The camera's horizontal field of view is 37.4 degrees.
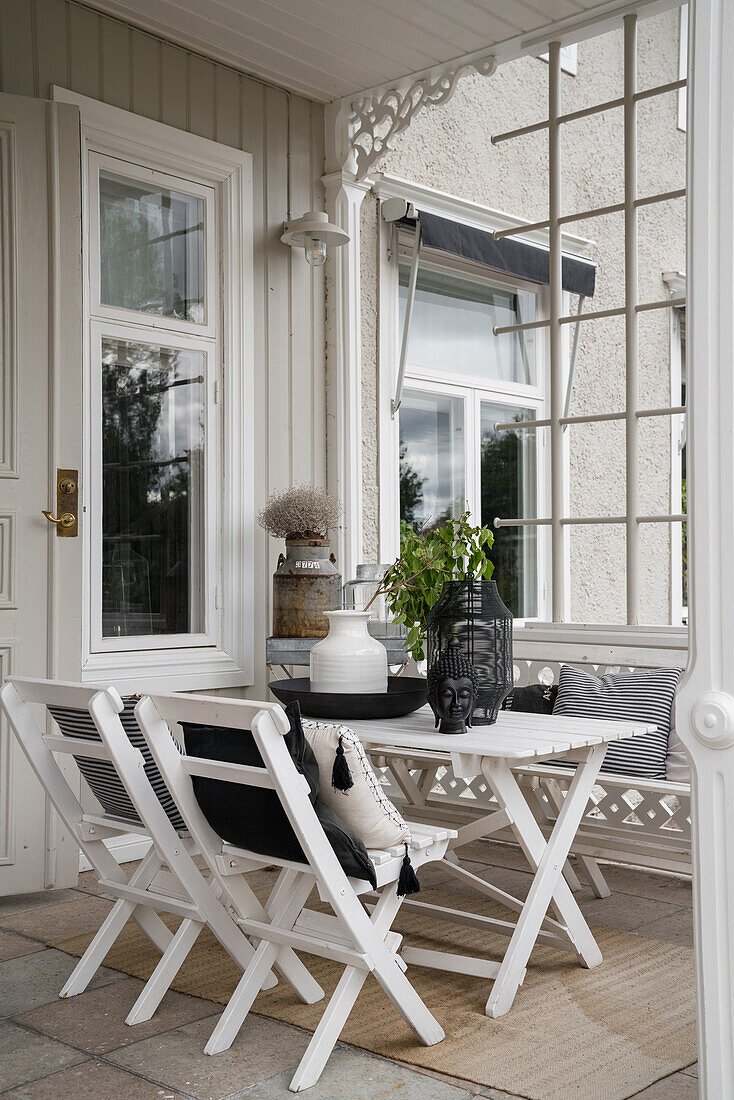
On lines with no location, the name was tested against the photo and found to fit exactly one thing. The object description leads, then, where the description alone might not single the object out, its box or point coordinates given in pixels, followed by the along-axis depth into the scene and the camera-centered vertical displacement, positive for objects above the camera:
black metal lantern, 3.12 -0.24
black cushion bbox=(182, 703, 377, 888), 2.44 -0.59
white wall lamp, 4.70 +1.39
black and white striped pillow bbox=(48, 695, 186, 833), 2.76 -0.59
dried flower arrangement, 4.55 +0.15
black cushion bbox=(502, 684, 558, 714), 4.04 -0.56
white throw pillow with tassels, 2.46 -0.54
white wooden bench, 3.56 -0.90
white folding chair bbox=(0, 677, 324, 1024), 2.70 -0.76
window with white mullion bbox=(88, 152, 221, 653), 4.33 +0.59
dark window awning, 5.94 +1.75
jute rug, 2.46 -1.19
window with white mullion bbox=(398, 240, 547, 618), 6.19 +0.83
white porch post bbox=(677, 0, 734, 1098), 1.73 +0.05
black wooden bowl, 3.22 -0.46
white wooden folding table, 2.78 -0.68
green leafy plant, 3.47 -0.06
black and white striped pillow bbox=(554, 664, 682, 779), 3.55 -0.54
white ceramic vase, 3.27 -0.33
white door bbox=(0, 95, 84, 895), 3.86 +0.44
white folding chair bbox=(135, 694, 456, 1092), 2.34 -0.77
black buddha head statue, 2.95 -0.38
